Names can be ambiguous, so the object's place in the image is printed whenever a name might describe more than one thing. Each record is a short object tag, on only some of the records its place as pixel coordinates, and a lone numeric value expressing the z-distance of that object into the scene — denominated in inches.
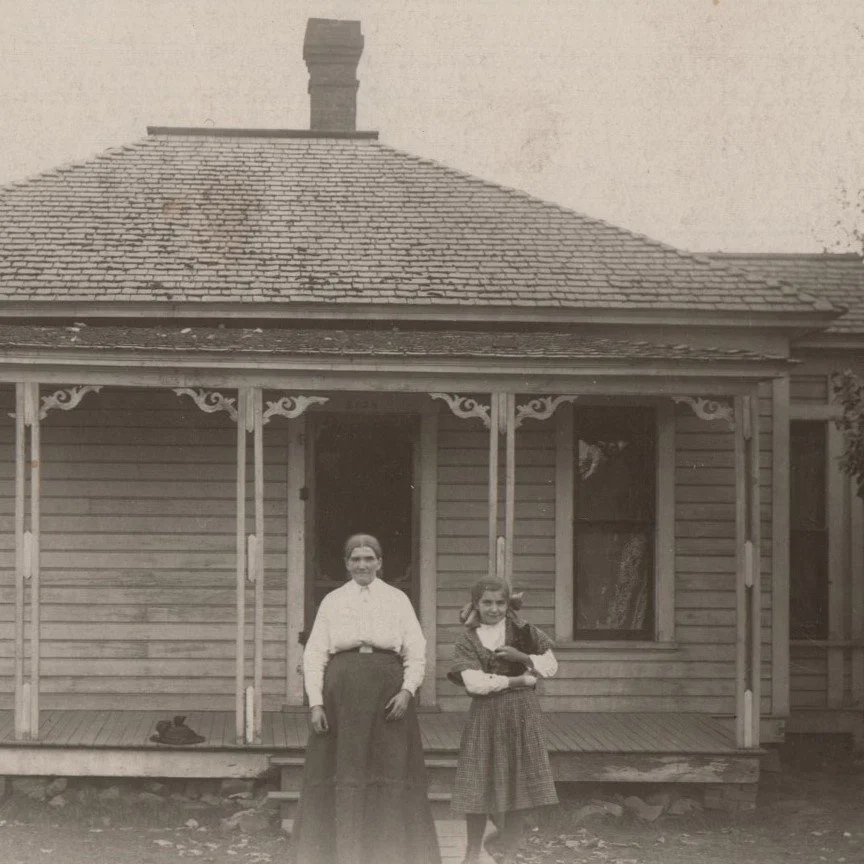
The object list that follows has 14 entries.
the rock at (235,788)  339.6
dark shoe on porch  334.3
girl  253.3
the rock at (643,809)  340.2
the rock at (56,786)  337.7
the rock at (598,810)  337.1
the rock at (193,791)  341.7
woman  249.8
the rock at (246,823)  326.3
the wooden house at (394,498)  393.4
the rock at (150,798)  339.6
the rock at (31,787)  336.8
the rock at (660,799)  342.6
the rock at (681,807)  342.6
